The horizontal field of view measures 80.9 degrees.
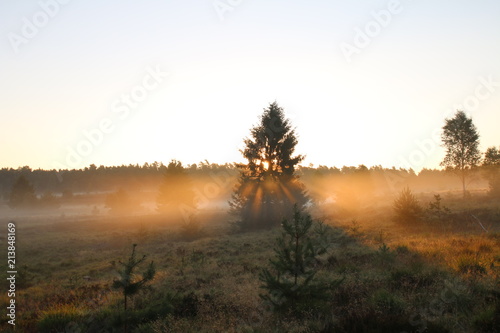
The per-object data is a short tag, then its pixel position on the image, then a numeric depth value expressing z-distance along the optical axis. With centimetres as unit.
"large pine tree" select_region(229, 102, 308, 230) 3089
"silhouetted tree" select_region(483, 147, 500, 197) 3656
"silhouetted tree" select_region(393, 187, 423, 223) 2314
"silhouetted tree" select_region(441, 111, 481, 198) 3706
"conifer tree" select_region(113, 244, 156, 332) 730
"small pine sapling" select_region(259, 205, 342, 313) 722
